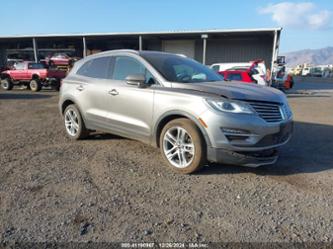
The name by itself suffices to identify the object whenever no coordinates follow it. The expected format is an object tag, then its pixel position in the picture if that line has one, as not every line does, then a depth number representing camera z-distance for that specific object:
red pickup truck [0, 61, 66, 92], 18.67
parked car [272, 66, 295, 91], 20.94
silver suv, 4.04
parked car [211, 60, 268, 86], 14.93
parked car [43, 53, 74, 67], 28.78
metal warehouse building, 28.58
